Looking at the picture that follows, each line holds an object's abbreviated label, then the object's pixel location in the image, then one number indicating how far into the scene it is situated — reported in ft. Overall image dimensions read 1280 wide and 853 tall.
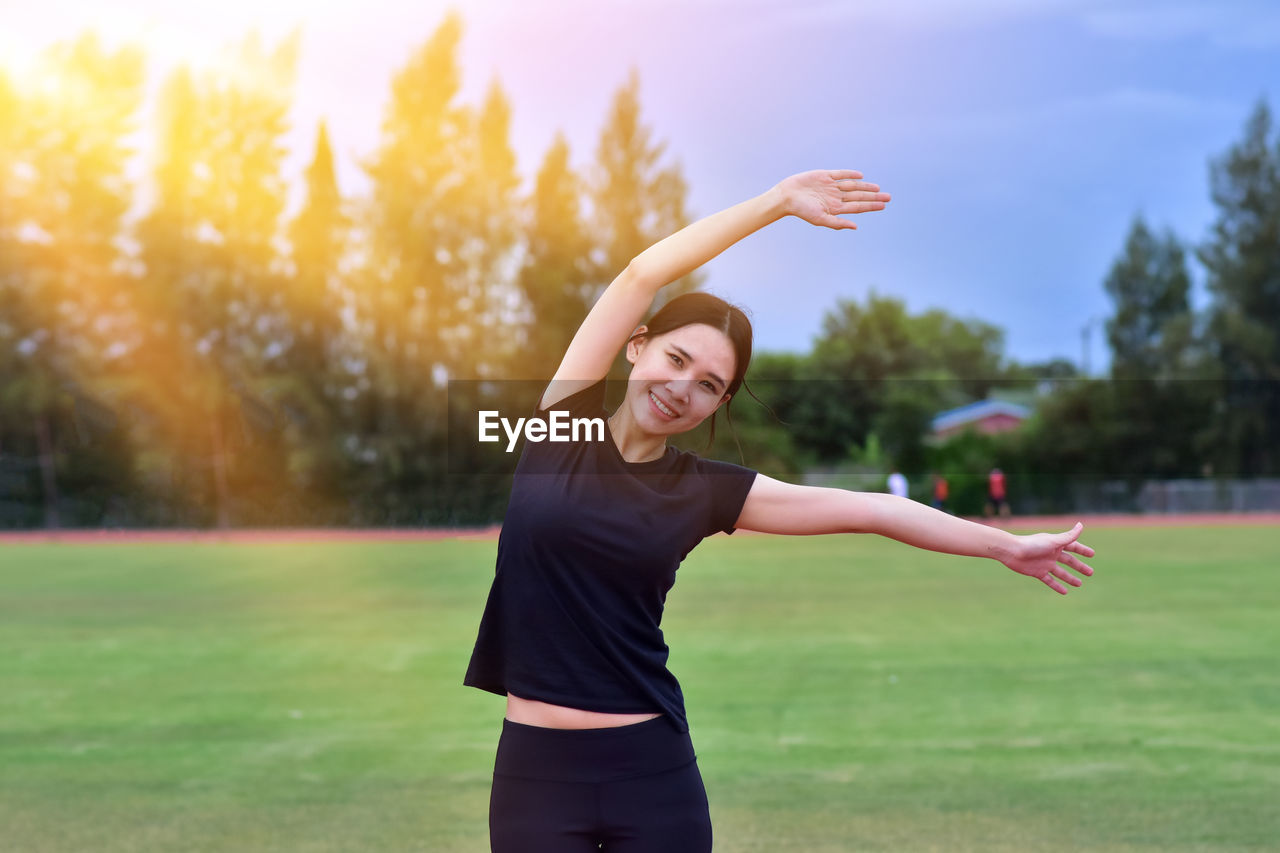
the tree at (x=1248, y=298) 154.61
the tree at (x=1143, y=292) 178.29
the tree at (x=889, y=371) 150.51
